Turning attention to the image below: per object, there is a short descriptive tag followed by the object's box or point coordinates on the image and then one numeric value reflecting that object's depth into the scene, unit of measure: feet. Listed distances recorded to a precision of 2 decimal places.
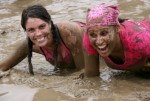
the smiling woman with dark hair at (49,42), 12.64
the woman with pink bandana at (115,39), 10.77
